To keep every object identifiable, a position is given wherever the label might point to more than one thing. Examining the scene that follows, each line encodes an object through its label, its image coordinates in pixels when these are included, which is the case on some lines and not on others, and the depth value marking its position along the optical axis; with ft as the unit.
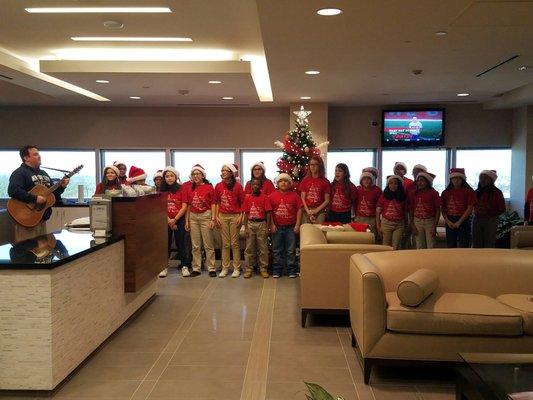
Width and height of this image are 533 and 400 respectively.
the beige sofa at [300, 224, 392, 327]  14.29
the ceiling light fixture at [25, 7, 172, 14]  15.24
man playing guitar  17.88
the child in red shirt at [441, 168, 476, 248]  21.94
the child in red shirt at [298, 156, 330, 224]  21.85
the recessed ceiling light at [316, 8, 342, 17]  12.41
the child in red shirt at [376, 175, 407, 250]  21.43
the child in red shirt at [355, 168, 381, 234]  22.38
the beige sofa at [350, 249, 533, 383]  10.23
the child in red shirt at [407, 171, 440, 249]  21.66
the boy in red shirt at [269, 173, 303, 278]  21.01
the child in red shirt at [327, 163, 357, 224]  22.18
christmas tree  24.49
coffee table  7.47
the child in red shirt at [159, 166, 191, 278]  22.29
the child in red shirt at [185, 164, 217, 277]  21.65
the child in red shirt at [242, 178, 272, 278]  21.31
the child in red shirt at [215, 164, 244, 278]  21.68
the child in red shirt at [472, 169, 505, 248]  22.67
